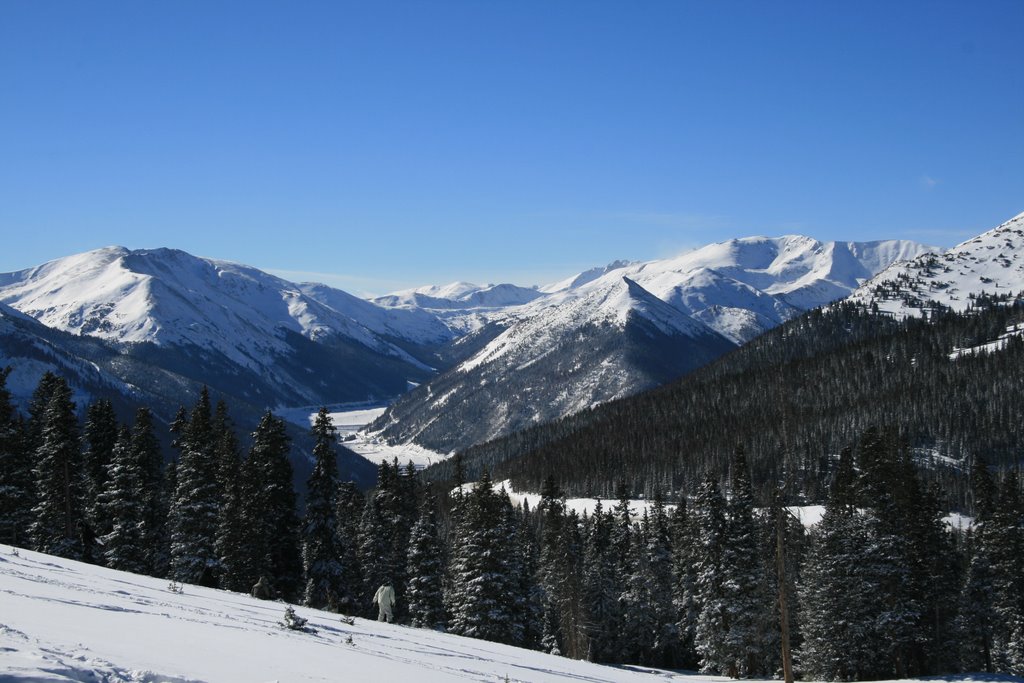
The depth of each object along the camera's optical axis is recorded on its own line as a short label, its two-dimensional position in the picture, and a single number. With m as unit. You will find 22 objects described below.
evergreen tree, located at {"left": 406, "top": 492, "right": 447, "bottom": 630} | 54.19
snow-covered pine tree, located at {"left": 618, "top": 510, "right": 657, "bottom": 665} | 75.75
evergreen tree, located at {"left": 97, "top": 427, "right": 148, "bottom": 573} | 48.66
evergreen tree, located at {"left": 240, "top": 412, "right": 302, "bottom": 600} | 48.06
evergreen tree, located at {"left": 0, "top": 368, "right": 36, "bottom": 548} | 47.97
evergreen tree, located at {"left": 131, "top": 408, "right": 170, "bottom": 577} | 50.47
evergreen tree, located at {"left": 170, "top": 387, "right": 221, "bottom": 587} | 47.09
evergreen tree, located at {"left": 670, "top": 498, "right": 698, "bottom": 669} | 68.38
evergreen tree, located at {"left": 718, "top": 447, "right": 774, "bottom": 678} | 53.50
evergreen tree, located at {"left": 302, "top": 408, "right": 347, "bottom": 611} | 51.22
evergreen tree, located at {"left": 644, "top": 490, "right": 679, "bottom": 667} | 75.19
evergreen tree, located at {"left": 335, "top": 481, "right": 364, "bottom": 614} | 64.44
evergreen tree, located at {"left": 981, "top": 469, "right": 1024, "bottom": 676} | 53.78
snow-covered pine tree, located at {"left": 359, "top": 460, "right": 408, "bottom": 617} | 61.97
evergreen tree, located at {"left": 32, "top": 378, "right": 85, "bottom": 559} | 49.97
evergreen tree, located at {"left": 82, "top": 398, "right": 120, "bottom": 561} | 50.75
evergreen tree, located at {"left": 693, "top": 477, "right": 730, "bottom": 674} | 54.34
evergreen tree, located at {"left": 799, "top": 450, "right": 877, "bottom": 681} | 46.56
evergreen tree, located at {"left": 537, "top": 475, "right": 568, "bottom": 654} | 67.38
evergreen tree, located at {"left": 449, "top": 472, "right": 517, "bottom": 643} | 49.03
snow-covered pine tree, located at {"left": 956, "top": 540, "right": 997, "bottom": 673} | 58.28
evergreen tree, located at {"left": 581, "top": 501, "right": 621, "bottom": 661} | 73.50
